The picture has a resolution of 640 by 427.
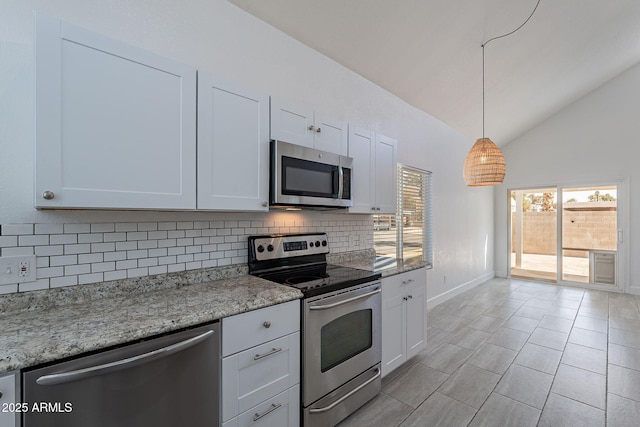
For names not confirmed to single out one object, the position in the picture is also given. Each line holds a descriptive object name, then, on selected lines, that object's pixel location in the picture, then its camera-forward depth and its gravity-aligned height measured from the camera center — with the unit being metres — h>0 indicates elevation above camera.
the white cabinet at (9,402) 0.84 -0.57
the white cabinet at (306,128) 1.89 +0.64
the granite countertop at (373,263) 2.31 -0.45
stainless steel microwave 1.83 +0.27
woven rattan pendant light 3.03 +0.56
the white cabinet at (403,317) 2.23 -0.88
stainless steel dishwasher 0.92 -0.64
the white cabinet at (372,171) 2.45 +0.40
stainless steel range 1.66 -0.72
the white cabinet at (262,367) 1.33 -0.78
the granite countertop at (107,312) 0.94 -0.44
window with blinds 3.41 -0.11
